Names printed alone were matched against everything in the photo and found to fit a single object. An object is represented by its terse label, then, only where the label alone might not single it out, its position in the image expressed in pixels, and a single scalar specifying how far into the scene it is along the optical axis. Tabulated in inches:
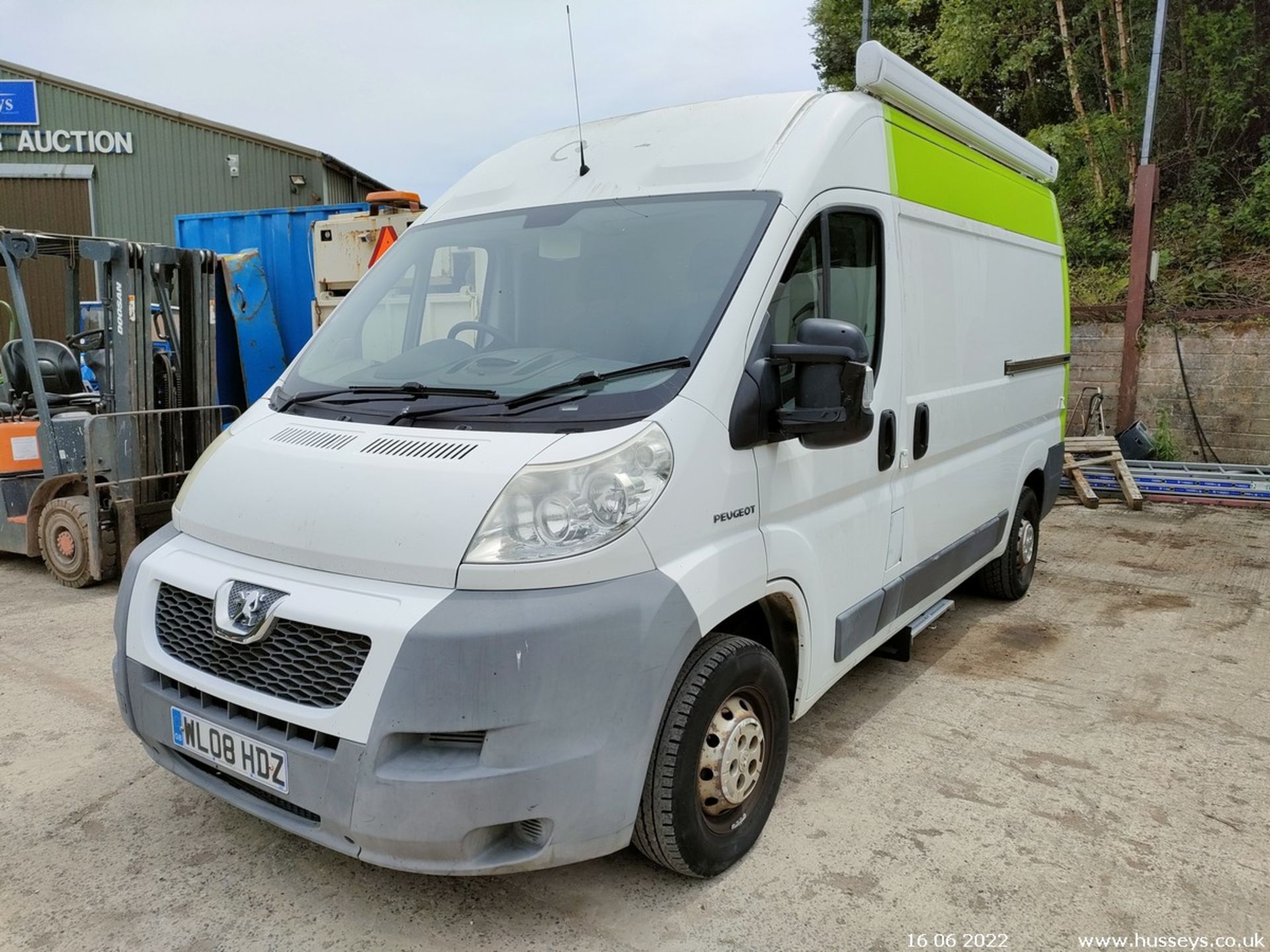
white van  86.8
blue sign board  639.1
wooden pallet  337.7
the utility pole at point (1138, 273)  390.0
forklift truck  236.4
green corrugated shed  634.8
